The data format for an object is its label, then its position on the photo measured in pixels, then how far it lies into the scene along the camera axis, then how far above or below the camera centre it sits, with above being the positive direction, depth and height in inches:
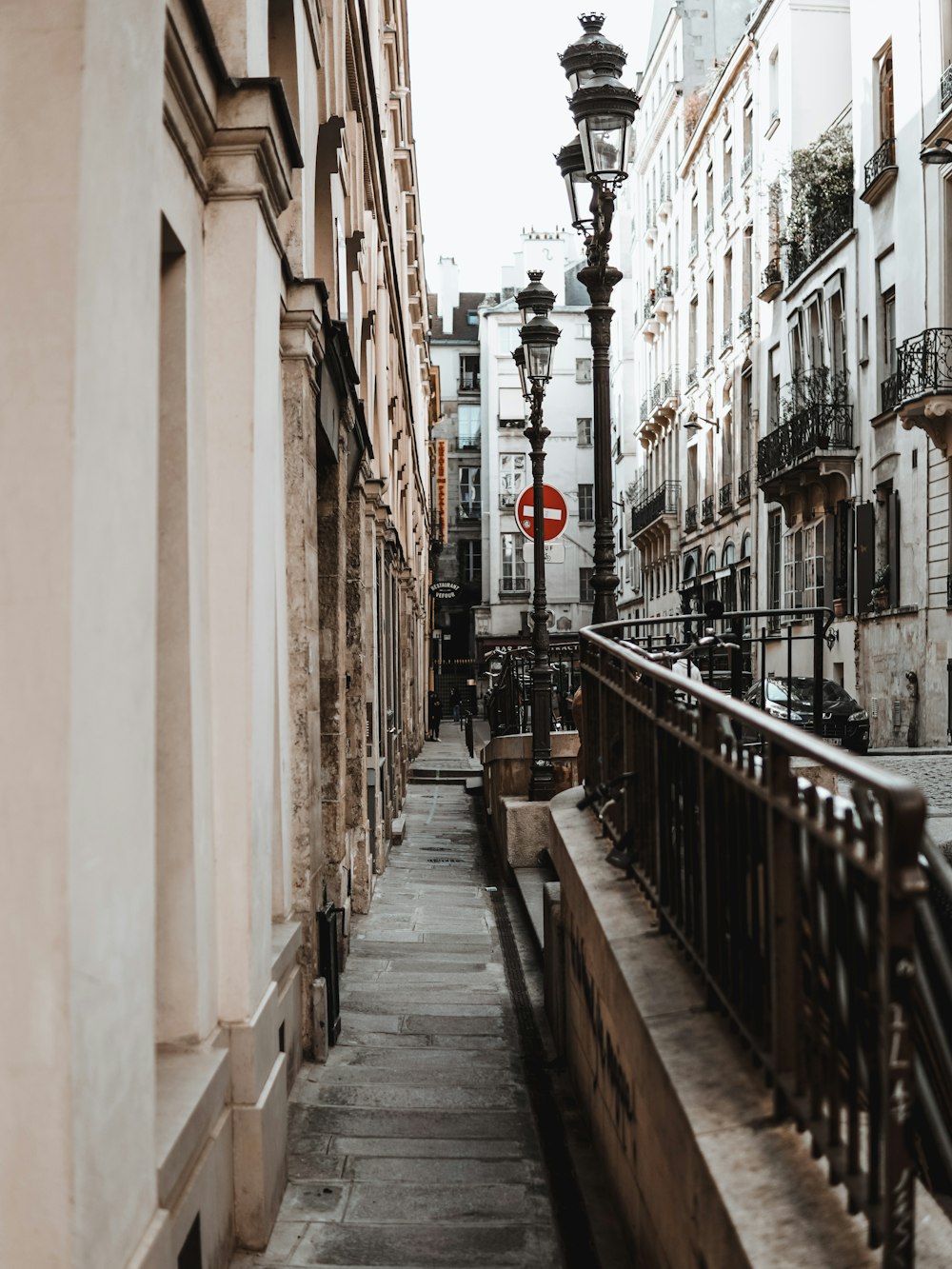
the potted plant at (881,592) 1059.3 +44.5
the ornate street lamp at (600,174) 380.2 +130.2
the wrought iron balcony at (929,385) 948.0 +178.7
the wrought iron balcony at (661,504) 1999.3 +214.1
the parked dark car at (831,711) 525.3 -26.5
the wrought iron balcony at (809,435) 1169.4 +182.3
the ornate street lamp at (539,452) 536.7 +85.8
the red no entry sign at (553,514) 527.5 +51.9
